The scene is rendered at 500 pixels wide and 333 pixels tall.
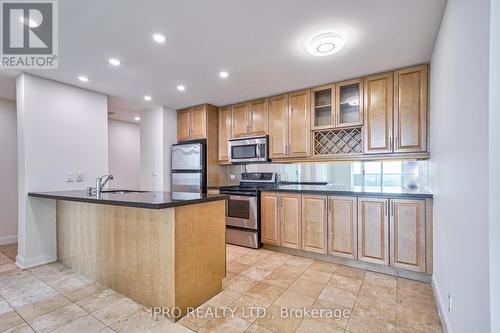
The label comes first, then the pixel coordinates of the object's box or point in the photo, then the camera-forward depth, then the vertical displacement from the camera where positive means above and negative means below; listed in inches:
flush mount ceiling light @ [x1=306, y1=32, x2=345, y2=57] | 82.2 +45.8
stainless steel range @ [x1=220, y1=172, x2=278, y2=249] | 134.9 -30.6
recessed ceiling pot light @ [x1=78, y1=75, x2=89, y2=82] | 116.4 +46.2
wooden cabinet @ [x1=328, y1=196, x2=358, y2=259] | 107.0 -30.2
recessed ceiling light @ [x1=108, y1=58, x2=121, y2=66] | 99.5 +46.9
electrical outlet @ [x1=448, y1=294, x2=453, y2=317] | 57.8 -36.7
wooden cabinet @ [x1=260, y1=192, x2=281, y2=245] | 129.1 -30.9
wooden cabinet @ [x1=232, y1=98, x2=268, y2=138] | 152.4 +32.3
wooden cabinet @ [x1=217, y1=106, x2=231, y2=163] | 169.0 +24.5
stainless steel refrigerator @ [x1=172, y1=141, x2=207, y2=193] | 162.3 -1.3
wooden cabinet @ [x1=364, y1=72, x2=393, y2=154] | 111.5 +25.4
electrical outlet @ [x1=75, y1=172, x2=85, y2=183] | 127.6 -6.2
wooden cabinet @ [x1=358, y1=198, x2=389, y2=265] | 100.0 -30.2
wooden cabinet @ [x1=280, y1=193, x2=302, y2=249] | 121.9 -30.6
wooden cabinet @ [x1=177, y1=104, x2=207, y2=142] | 167.5 +32.3
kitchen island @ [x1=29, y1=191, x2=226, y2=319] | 69.4 -28.3
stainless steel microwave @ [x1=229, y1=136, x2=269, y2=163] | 149.0 +10.3
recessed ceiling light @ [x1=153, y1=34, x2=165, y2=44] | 82.0 +47.3
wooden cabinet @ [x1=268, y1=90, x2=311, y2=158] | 135.5 +24.8
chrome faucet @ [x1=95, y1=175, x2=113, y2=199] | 100.3 -8.6
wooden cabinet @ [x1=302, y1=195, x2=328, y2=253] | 114.3 -30.7
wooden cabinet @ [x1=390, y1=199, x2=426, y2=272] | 92.6 -29.7
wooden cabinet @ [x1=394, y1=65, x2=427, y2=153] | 103.3 +25.5
